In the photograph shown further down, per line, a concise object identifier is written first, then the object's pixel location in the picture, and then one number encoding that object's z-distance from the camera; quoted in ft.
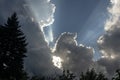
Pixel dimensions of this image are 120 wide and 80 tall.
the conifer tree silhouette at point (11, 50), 70.21
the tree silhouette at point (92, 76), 103.10
